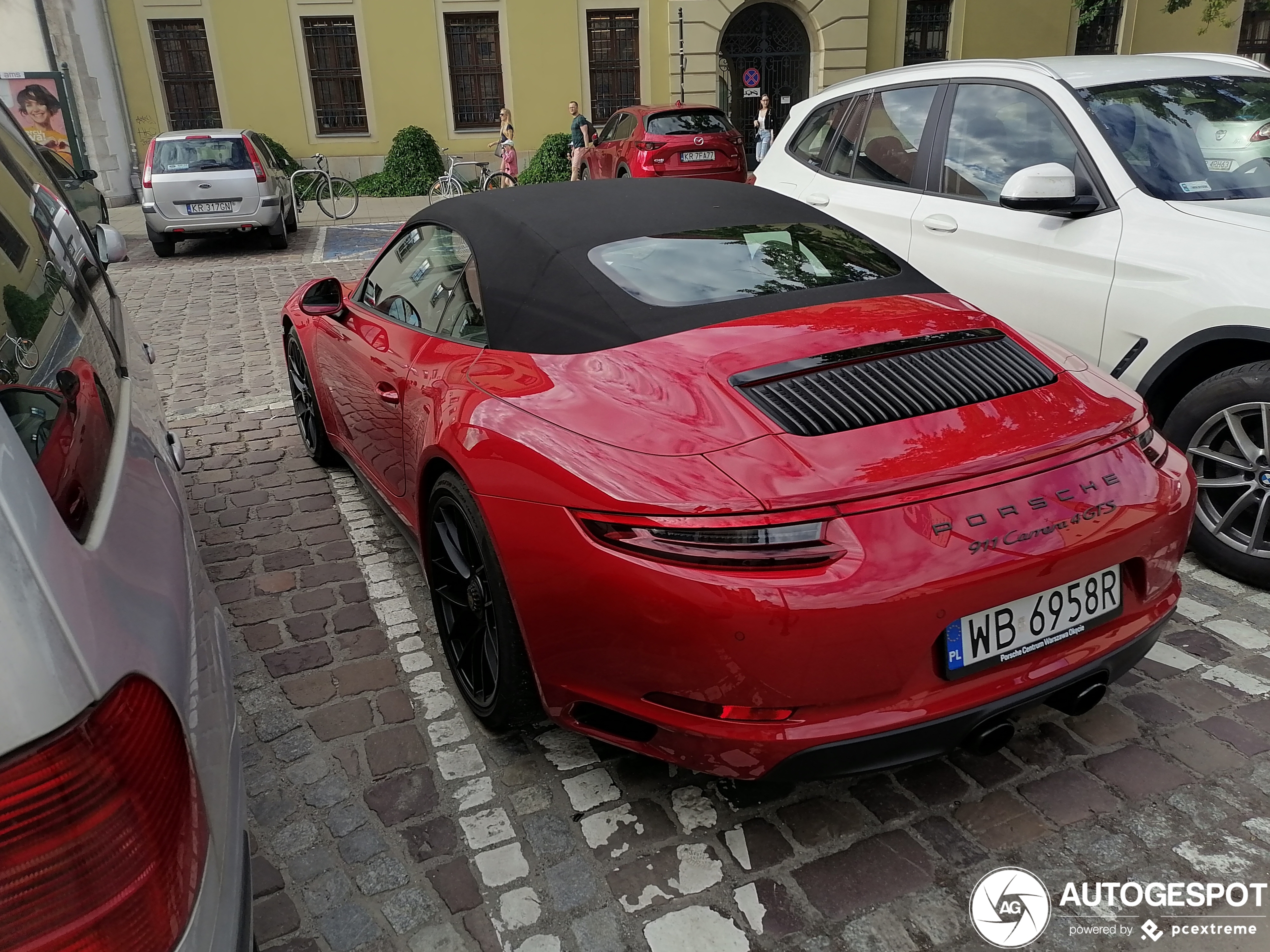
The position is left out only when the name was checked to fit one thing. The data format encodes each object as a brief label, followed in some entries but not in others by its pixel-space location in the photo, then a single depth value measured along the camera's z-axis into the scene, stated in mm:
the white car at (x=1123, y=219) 3484
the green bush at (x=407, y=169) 21312
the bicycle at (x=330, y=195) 17953
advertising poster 17547
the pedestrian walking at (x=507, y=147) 19516
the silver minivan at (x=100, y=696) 1011
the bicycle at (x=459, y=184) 18453
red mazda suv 15180
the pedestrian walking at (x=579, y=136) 18578
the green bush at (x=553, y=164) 21469
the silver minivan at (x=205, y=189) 12609
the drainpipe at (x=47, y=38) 17953
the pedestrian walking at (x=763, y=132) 19250
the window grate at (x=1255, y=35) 23906
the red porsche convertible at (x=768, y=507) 1989
